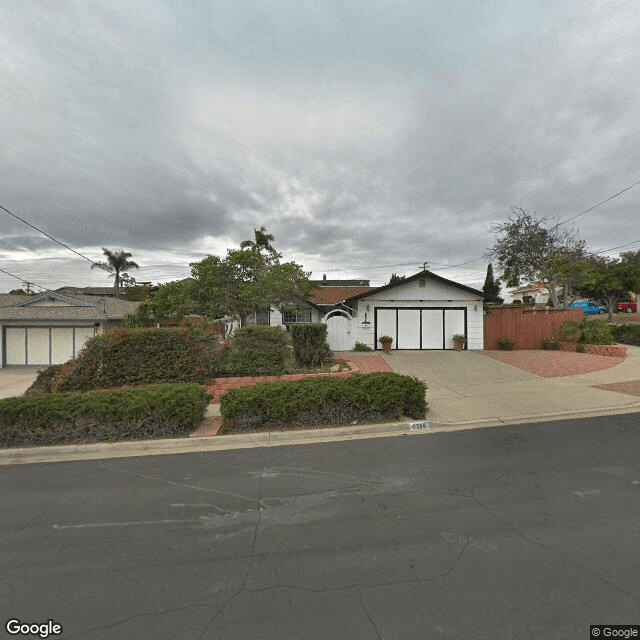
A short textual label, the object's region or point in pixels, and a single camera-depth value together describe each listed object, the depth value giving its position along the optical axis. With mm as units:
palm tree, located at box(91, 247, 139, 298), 44750
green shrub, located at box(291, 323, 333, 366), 11328
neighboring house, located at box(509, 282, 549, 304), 49688
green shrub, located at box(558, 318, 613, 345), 15227
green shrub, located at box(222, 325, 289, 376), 9602
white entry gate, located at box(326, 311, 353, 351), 16844
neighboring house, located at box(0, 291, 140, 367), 14742
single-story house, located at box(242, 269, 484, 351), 16656
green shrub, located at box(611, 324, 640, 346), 17609
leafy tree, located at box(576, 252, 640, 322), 31719
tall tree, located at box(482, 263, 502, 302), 45188
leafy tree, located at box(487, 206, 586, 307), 20641
